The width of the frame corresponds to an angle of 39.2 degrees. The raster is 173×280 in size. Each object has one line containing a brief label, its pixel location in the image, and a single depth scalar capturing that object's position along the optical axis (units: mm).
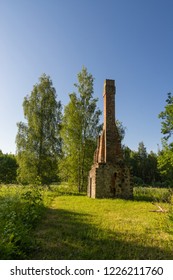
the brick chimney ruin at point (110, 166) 18750
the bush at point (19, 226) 4398
